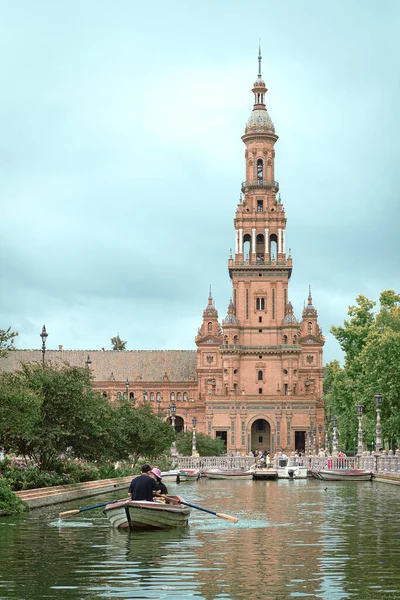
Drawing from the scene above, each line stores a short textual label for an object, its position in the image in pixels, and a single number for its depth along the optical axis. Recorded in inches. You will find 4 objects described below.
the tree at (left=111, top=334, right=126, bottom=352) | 6638.8
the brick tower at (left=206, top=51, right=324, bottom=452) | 4938.5
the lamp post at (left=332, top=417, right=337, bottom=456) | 3093.5
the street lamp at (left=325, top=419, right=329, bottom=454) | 4592.8
